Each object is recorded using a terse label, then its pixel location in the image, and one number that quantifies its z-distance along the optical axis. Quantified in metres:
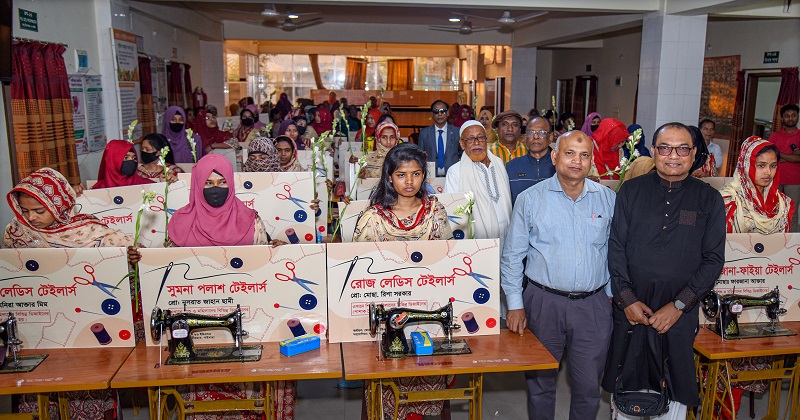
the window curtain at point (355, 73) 21.06
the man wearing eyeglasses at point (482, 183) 4.11
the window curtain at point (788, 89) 8.78
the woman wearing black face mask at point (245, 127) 9.84
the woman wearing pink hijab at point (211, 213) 3.30
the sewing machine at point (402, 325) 2.67
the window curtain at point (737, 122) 9.98
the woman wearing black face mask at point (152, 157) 5.18
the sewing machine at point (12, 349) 2.51
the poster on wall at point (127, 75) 7.99
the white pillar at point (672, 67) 8.40
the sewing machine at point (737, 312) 2.89
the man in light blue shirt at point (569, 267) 2.85
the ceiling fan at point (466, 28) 12.34
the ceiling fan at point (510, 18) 10.54
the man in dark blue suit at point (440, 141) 7.30
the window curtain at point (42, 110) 5.59
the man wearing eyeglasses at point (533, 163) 4.54
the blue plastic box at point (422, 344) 2.66
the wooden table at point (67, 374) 2.37
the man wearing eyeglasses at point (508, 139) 5.29
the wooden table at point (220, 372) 2.44
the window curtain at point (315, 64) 21.05
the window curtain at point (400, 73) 21.14
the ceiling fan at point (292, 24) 12.67
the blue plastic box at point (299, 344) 2.62
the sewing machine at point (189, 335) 2.59
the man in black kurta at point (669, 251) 2.77
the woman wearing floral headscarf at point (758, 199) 3.43
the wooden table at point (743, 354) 2.76
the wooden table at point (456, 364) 2.51
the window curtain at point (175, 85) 10.82
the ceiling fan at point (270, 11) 10.04
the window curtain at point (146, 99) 9.00
